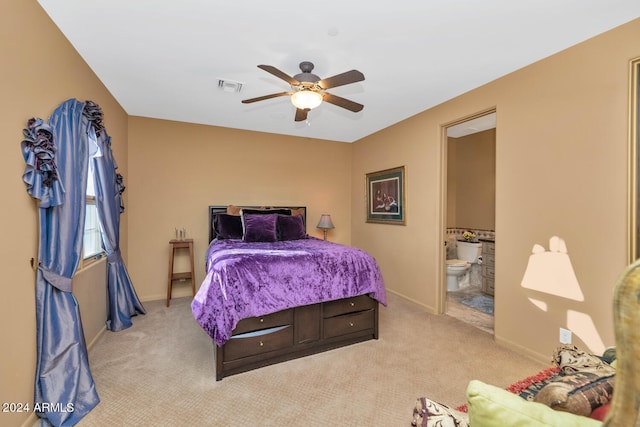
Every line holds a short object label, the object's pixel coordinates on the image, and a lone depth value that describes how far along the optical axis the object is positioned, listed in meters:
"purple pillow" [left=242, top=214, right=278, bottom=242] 3.69
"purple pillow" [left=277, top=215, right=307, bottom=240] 3.92
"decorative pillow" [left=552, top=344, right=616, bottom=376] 0.95
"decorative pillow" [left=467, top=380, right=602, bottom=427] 0.64
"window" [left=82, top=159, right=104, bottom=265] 2.77
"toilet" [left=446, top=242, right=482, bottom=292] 4.45
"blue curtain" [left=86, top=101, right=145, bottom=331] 2.77
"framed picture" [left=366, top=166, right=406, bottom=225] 4.16
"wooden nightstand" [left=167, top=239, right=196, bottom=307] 3.84
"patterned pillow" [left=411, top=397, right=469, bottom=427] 0.82
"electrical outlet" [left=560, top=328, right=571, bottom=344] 2.27
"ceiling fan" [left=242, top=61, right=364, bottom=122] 2.10
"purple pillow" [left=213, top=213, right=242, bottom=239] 3.89
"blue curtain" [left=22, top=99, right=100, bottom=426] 1.69
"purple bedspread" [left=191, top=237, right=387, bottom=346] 2.21
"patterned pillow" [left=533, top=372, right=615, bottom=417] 0.73
